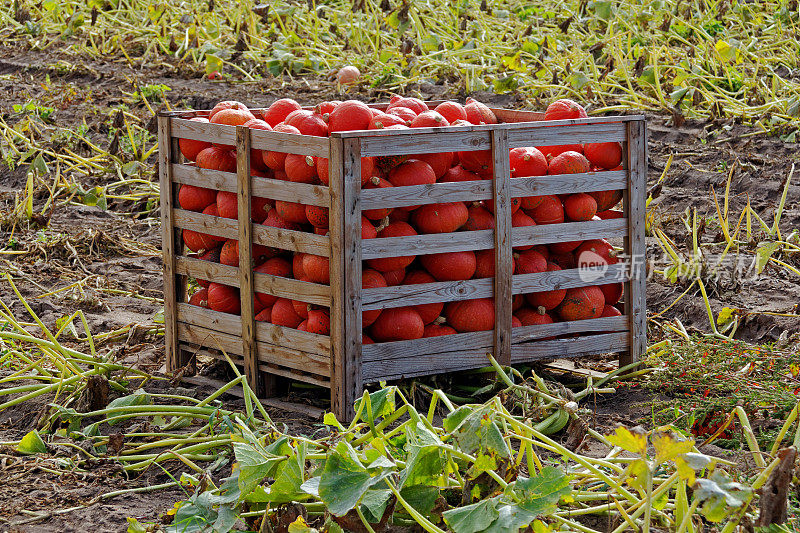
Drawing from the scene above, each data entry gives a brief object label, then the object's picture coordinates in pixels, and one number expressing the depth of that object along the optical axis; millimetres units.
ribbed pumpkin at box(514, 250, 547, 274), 6508
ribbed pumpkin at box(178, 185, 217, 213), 6723
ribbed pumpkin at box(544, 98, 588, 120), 6793
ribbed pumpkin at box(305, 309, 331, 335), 6102
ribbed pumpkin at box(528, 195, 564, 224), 6512
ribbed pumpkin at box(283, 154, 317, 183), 6023
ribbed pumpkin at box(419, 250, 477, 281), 6180
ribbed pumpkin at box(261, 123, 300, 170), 6180
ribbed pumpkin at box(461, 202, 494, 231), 6320
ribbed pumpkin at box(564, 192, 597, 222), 6586
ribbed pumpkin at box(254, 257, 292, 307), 6336
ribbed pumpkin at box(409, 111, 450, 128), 6273
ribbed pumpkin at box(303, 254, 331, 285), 6008
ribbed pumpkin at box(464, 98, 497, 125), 6914
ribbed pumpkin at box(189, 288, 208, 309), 6914
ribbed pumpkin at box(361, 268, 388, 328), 6016
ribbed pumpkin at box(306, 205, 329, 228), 5982
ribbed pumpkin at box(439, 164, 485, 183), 6332
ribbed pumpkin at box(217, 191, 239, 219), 6484
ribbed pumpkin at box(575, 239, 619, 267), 6715
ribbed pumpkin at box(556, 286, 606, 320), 6684
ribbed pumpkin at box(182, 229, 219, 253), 6785
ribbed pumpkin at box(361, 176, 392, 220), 6008
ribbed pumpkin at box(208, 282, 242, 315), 6691
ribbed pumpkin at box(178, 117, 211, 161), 6699
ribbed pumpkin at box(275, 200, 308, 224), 6121
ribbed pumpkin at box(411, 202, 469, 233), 6133
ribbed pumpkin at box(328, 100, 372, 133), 6301
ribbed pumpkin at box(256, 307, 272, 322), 6441
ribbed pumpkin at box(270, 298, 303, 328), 6312
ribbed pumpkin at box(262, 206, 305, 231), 6238
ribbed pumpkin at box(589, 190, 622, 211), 6781
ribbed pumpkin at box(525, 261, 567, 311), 6609
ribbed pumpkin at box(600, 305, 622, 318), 6906
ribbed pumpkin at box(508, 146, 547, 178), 6480
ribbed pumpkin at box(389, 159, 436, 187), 6059
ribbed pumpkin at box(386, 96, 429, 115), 7012
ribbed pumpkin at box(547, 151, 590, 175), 6543
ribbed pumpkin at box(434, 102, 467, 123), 6773
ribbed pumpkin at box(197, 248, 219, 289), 6758
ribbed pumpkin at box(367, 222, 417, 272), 6059
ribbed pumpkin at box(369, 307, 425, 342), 6148
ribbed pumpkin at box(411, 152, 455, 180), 6207
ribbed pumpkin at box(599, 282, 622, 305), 6922
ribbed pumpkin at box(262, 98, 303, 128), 6848
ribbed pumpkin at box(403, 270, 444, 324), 6224
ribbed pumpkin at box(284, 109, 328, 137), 6309
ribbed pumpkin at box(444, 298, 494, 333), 6324
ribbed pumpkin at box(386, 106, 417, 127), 6707
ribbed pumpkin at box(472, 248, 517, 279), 6340
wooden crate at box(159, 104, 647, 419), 5879
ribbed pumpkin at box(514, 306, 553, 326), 6621
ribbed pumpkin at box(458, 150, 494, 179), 6316
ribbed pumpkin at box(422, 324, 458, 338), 6312
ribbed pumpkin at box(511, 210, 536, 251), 6418
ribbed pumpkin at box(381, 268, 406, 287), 6157
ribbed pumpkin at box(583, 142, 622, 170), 6723
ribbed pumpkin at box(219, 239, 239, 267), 6590
